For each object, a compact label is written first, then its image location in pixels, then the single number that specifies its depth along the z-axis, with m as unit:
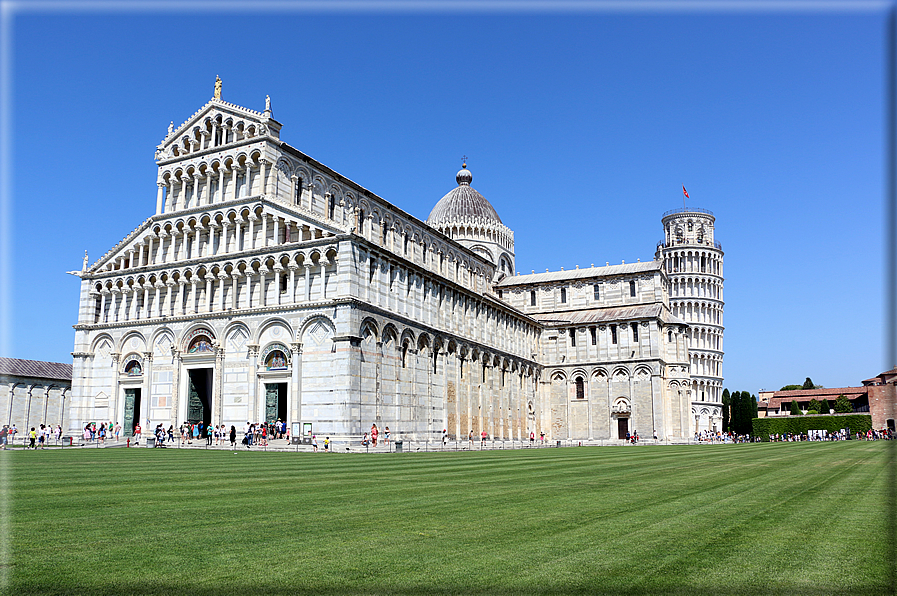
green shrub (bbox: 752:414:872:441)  86.41
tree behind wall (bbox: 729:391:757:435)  105.04
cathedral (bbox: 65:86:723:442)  45.94
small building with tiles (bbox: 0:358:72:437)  62.38
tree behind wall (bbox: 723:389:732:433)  115.64
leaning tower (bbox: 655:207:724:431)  114.12
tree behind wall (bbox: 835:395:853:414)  110.75
